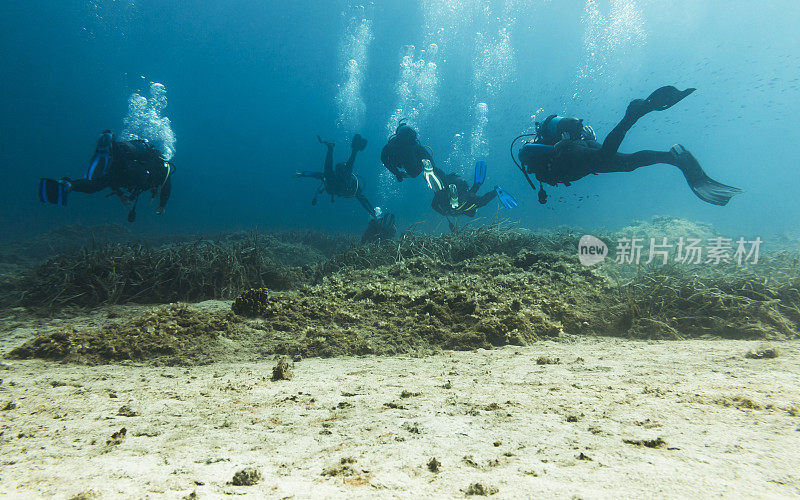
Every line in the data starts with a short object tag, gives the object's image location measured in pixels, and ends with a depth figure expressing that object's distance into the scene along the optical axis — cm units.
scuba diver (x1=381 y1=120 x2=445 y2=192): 1005
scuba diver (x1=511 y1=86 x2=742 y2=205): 484
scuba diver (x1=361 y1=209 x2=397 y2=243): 1140
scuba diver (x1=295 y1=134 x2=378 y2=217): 1242
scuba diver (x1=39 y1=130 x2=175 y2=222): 618
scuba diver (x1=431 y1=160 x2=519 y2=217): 961
